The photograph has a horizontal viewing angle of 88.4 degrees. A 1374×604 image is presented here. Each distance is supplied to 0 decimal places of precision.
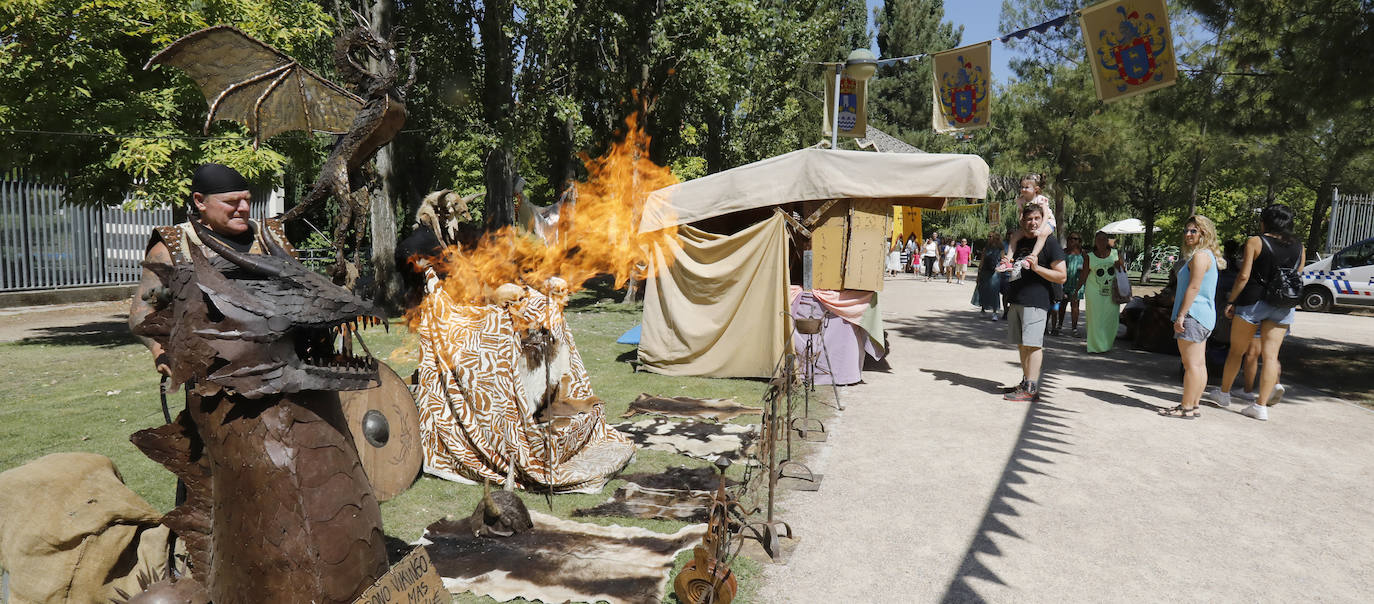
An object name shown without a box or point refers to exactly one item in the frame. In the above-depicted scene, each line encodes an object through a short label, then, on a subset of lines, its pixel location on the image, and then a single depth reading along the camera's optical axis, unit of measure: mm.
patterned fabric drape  4938
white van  17516
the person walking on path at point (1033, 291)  7434
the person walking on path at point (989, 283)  15727
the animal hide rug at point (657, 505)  4586
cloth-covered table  8641
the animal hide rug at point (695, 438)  5898
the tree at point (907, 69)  48125
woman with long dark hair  6836
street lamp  11078
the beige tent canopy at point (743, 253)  7980
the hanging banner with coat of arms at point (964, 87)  12016
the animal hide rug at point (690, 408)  7051
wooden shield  4316
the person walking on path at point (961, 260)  28458
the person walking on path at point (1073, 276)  12609
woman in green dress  10945
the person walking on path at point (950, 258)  27141
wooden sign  2176
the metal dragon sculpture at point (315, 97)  2438
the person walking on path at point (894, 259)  32094
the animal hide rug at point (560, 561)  3590
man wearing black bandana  2801
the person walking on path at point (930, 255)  29714
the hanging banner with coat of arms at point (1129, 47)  8789
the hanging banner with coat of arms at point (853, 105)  13711
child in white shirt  7508
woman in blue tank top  6867
